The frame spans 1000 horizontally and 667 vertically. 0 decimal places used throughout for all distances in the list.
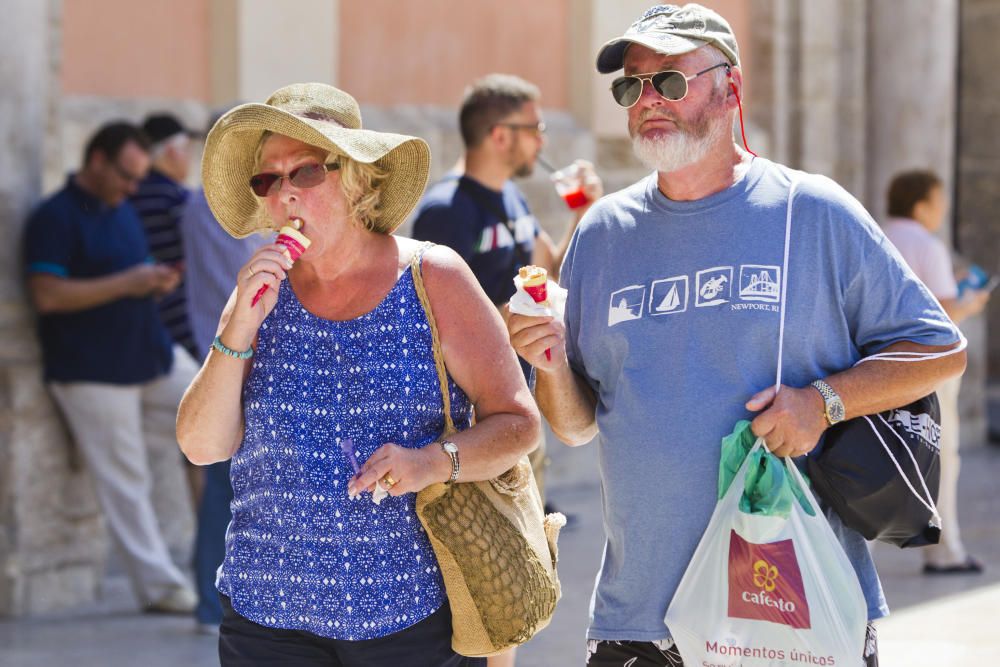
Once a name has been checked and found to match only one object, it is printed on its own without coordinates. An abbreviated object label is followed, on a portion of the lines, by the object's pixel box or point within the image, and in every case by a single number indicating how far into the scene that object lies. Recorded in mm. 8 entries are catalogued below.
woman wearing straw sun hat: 5789
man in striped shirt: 14297
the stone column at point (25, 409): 12437
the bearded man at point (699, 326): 5973
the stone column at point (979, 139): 28359
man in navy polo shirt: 12453
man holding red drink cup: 10531
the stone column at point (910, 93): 22344
